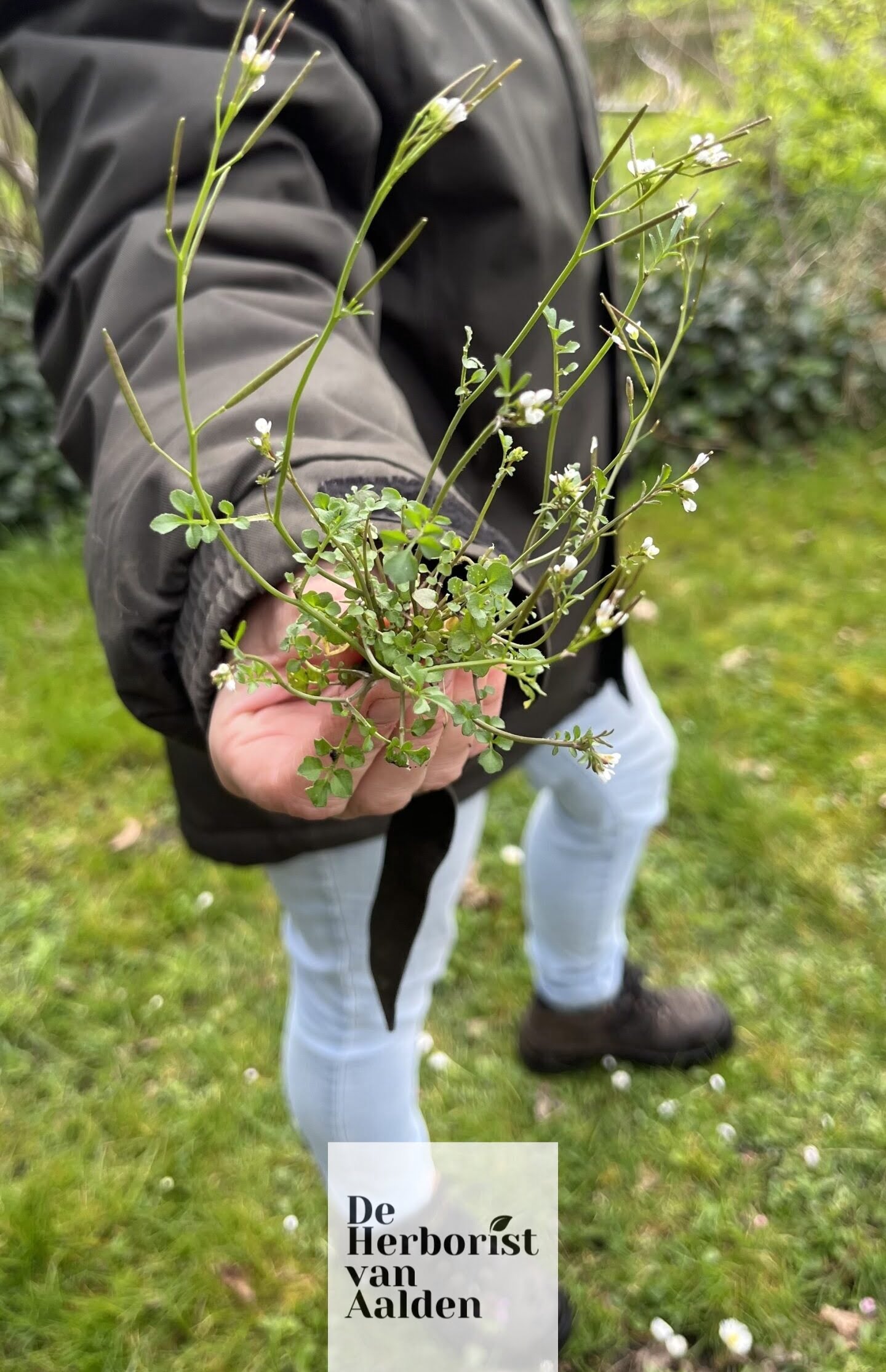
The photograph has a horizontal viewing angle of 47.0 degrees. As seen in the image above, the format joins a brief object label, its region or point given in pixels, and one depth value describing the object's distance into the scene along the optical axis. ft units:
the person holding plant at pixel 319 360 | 2.77
